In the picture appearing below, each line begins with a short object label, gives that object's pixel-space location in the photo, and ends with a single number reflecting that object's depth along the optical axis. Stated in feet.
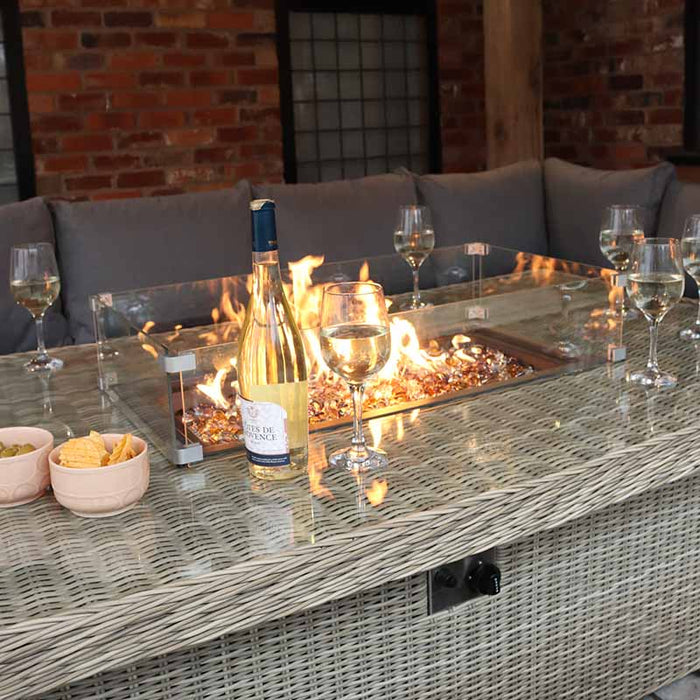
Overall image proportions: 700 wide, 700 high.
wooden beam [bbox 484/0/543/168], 12.85
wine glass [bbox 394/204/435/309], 6.51
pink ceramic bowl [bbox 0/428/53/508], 3.65
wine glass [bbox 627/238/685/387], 4.61
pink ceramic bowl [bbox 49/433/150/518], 3.51
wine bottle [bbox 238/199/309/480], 3.69
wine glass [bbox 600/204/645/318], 6.08
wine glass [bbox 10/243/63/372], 5.69
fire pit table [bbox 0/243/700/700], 3.18
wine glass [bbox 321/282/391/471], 3.66
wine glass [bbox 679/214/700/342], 5.33
